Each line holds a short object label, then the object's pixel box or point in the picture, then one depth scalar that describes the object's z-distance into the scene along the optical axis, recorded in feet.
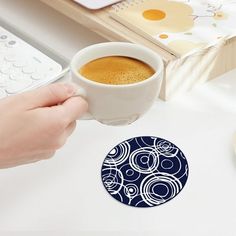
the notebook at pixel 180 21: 2.66
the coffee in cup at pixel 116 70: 2.12
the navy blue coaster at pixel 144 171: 2.26
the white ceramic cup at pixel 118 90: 2.01
